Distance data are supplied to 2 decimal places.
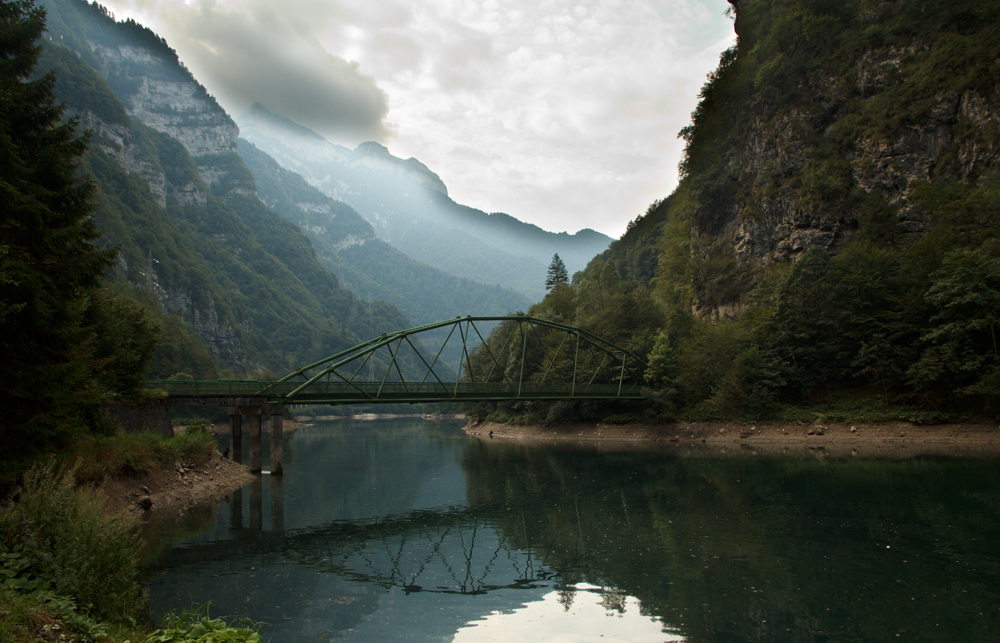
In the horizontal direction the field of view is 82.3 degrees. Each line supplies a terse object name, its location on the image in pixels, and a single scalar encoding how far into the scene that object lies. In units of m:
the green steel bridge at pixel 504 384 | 42.97
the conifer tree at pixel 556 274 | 136.88
